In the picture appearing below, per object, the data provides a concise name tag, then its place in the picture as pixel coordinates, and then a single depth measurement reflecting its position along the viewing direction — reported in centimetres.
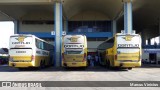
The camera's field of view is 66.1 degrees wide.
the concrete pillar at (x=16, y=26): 2195
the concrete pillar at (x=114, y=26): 2160
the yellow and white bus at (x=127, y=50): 1018
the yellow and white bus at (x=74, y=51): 1085
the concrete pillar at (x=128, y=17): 1446
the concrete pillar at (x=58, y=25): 1458
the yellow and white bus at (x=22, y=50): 1033
